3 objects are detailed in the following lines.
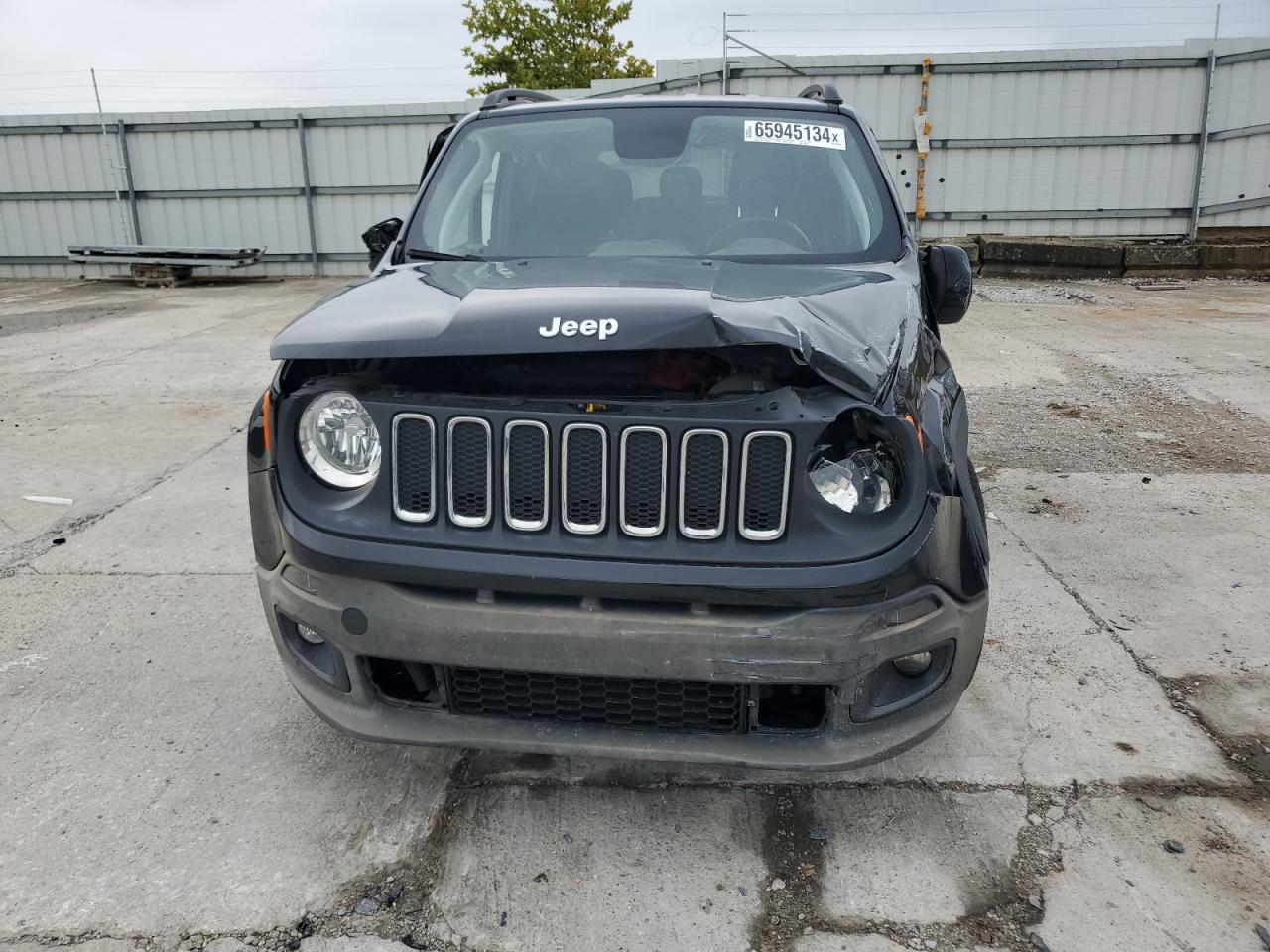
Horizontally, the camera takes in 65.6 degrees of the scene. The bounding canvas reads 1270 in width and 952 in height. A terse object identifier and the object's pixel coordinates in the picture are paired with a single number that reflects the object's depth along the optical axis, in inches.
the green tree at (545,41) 1295.5
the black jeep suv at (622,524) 79.8
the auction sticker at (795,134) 135.9
